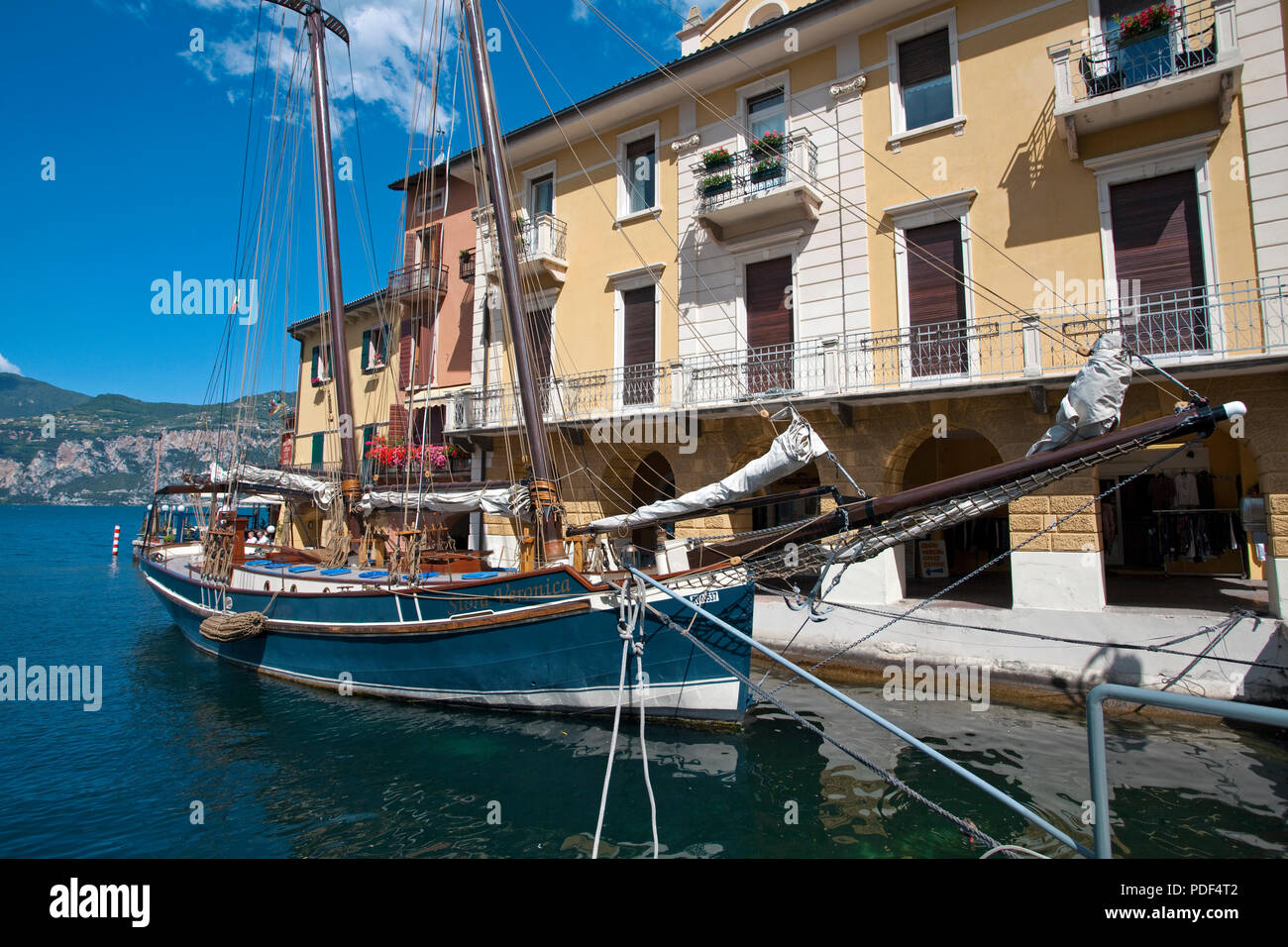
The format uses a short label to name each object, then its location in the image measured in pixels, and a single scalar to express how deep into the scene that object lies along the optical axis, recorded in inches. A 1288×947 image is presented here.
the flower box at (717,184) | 573.6
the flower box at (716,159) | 576.4
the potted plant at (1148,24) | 411.5
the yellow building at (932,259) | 414.3
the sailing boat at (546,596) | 292.0
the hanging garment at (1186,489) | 575.5
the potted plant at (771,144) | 555.2
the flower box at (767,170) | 561.9
